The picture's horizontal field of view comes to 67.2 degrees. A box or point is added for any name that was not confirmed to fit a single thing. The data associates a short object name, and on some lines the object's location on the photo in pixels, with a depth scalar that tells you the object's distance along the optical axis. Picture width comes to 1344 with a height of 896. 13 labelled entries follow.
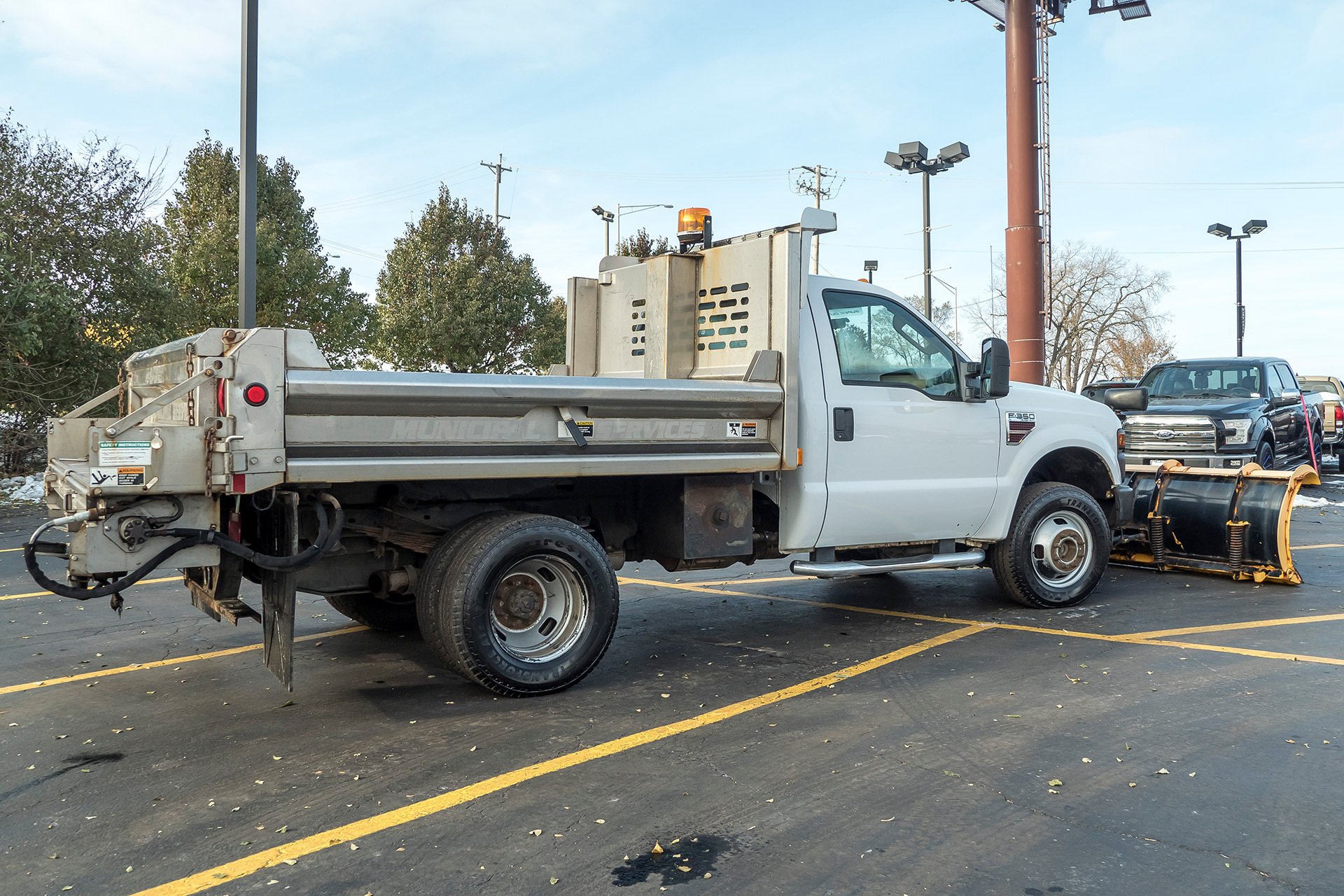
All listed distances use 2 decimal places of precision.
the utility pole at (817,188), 44.22
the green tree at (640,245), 34.88
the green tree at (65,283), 15.83
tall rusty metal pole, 20.89
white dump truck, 4.43
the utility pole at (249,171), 11.55
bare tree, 59.75
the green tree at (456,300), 28.50
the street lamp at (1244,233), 30.91
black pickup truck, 13.71
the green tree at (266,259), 24.72
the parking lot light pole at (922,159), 23.23
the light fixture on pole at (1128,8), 23.30
